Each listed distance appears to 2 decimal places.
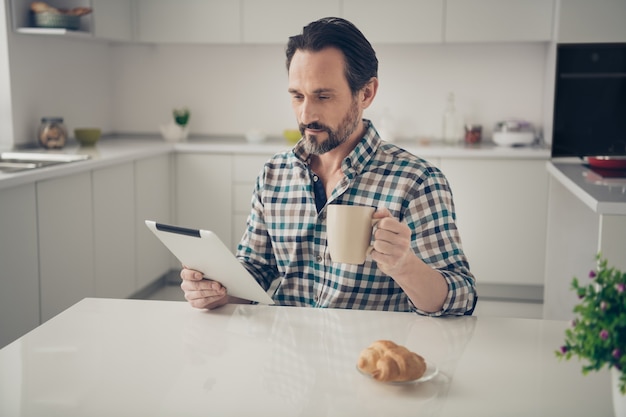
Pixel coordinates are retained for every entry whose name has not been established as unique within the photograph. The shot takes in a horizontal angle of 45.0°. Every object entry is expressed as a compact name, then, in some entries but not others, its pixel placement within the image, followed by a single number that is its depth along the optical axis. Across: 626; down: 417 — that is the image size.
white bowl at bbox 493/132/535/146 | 4.33
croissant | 1.09
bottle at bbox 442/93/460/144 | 4.57
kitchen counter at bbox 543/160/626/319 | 2.38
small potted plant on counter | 4.68
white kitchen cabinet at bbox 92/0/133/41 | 4.13
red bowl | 3.01
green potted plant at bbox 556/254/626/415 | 0.84
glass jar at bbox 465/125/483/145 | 4.54
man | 1.70
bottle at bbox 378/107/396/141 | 4.64
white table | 1.05
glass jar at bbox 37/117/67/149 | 3.89
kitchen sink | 3.08
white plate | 1.10
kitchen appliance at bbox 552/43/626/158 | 4.11
